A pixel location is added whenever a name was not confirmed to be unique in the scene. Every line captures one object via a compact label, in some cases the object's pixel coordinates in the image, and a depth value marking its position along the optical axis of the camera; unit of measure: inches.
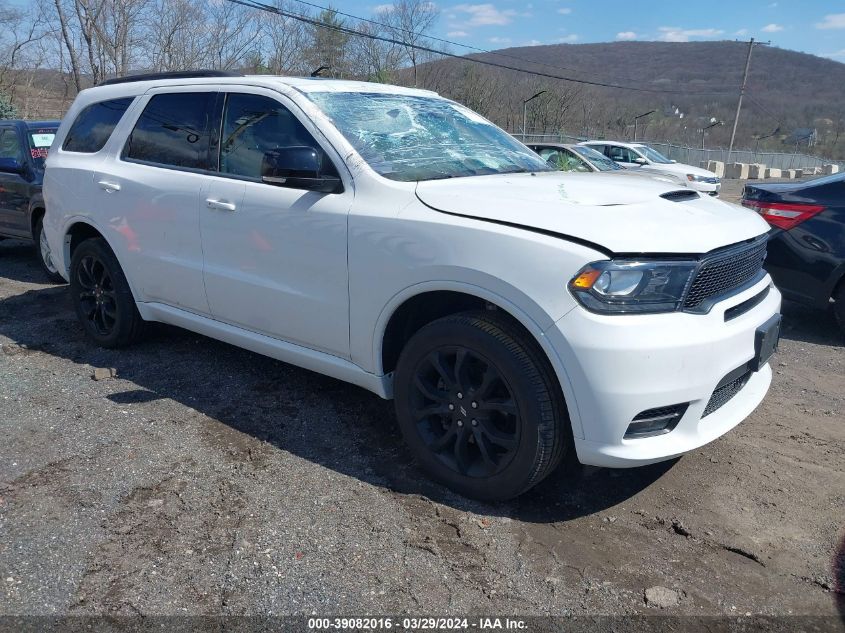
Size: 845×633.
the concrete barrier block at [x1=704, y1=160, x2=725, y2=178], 1491.1
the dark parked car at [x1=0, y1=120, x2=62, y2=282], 283.1
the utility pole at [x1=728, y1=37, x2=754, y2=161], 1657.2
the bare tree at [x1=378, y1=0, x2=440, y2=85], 1673.1
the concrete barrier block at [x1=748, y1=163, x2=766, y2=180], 1657.2
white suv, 105.4
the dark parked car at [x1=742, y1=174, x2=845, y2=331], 214.8
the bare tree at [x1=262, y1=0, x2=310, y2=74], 1374.3
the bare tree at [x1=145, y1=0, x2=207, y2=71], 1138.7
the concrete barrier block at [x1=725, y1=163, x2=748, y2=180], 1574.8
